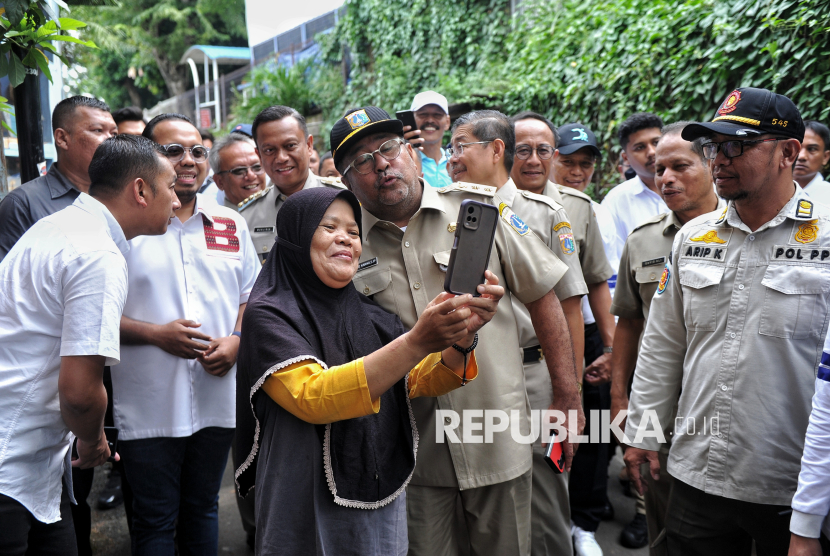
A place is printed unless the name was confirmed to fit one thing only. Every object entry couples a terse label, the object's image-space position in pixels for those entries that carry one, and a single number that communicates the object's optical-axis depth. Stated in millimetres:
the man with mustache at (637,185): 4508
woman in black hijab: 1904
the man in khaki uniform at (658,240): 3250
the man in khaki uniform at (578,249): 3189
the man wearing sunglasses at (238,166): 4551
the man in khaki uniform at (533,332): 3174
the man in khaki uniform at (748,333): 2207
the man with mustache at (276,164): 3811
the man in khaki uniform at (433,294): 2557
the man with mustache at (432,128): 5273
